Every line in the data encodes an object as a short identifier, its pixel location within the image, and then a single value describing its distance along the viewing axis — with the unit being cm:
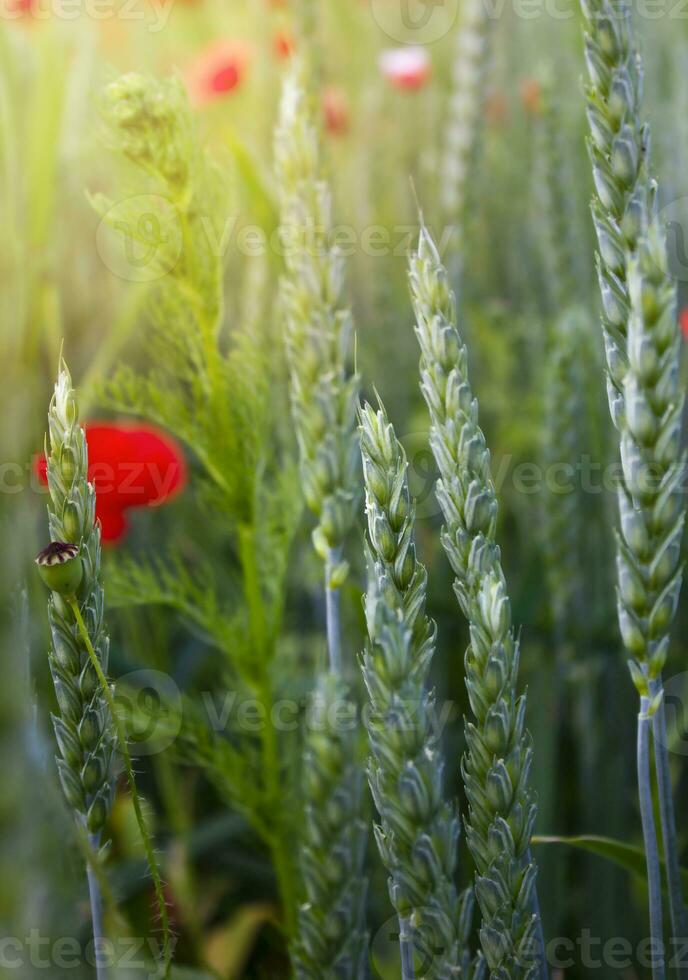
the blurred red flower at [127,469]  71
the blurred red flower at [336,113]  110
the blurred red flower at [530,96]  127
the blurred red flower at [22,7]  104
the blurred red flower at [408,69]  126
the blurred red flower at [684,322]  76
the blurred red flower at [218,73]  117
